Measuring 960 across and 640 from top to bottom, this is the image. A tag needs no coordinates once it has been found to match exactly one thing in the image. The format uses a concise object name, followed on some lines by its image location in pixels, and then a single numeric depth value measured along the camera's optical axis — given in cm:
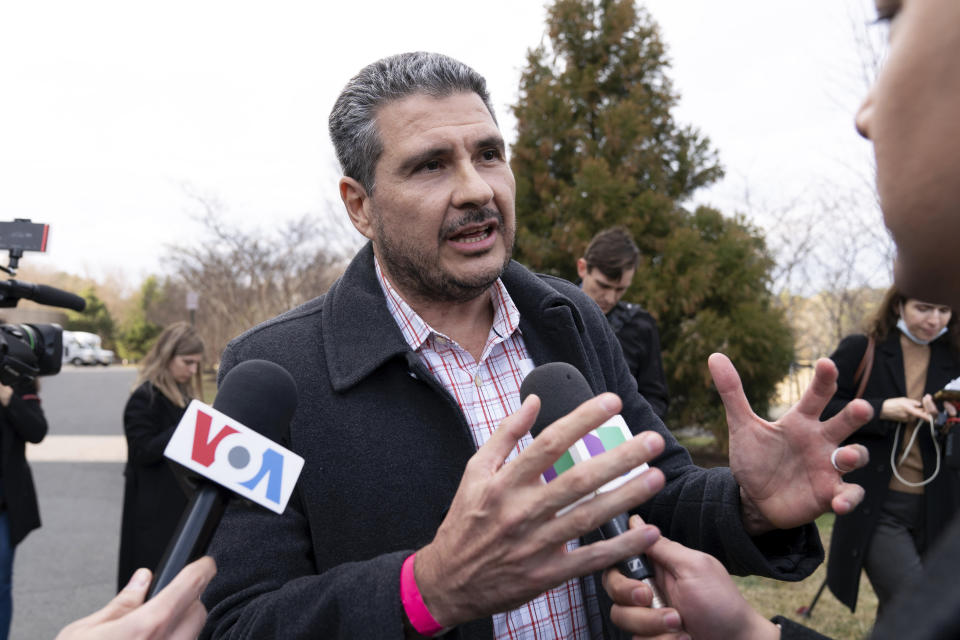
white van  4606
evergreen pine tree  873
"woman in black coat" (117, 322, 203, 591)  437
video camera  238
